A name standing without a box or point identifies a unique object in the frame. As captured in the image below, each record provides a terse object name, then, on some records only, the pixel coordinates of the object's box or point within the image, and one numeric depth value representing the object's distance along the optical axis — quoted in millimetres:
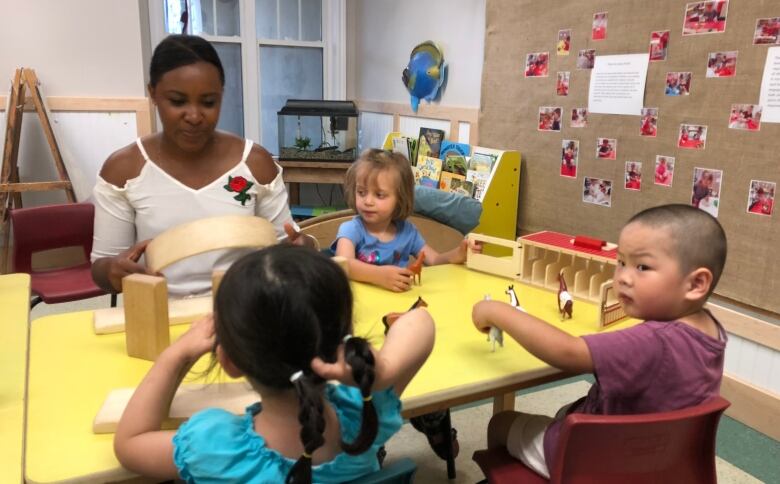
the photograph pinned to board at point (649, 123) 2426
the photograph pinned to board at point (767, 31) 2000
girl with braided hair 769
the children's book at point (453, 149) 3365
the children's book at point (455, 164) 3285
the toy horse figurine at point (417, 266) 1666
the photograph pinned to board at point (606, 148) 2600
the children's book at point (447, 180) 3322
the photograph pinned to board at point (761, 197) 2072
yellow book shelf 3004
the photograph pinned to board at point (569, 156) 2779
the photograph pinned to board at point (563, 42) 2758
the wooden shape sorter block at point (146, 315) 1181
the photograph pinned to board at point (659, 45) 2352
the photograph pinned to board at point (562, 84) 2788
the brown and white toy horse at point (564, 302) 1458
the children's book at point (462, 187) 3169
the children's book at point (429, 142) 3654
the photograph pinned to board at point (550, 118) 2850
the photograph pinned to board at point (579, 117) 2715
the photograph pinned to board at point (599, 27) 2588
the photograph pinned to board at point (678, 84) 2291
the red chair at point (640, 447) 986
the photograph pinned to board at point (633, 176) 2502
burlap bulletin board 2107
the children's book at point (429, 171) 3443
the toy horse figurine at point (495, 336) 1240
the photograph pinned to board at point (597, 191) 2645
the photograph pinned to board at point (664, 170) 2387
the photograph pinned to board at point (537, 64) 2889
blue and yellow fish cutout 3727
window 4633
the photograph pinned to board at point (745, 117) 2084
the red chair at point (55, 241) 2395
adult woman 1487
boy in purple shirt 1061
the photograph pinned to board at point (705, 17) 2154
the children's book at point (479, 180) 3080
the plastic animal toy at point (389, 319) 1304
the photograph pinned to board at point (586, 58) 2652
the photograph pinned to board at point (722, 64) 2133
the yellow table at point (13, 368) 873
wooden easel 3465
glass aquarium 4379
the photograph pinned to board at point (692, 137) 2260
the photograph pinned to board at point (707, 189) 2234
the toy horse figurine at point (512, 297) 1449
